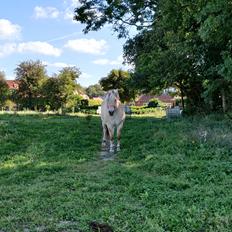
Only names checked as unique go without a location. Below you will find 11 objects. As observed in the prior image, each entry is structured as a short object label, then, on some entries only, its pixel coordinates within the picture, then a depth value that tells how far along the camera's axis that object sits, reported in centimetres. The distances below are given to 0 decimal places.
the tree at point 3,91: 2838
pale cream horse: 919
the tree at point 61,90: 2409
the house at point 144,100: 5741
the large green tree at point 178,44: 827
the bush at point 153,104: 4088
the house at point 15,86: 2940
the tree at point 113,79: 3841
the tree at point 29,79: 2851
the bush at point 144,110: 3125
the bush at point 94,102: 3514
